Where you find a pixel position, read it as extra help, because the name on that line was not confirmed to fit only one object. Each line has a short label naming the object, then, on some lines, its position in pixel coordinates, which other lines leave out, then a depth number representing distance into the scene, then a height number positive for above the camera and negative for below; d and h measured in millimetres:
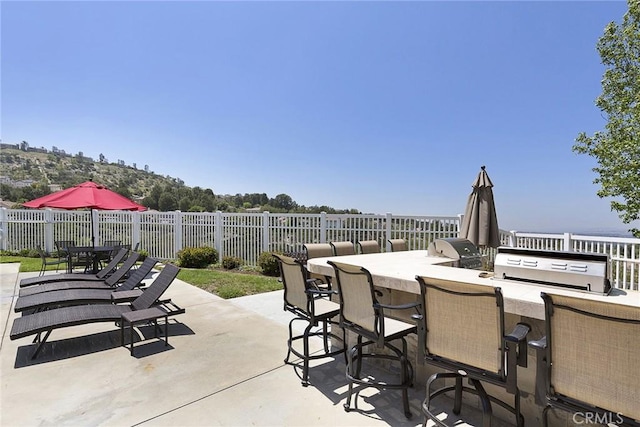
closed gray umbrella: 5953 -88
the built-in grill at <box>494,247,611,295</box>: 2193 -431
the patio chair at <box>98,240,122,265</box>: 8539 -1088
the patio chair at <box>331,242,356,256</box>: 5478 -616
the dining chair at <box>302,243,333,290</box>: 5273 -634
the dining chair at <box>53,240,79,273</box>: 8156 -945
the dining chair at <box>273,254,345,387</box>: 3199 -964
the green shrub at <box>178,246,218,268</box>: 10070 -1362
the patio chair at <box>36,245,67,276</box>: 8047 -1257
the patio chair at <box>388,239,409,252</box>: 6376 -663
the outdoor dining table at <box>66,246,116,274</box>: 8055 -994
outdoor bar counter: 2072 -609
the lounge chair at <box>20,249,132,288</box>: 5809 -1211
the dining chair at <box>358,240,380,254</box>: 6157 -676
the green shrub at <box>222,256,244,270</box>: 10062 -1551
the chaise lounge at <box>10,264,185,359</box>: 3666 -1286
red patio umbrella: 7500 +405
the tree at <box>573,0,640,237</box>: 8812 +2561
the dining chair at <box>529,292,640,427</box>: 1420 -727
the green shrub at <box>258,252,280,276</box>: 9016 -1465
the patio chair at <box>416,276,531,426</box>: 1839 -789
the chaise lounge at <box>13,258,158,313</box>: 4439 -1233
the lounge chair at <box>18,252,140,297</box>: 5257 -1232
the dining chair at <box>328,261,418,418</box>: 2549 -932
